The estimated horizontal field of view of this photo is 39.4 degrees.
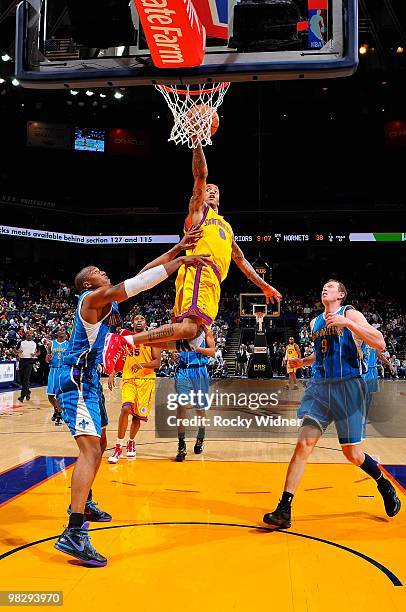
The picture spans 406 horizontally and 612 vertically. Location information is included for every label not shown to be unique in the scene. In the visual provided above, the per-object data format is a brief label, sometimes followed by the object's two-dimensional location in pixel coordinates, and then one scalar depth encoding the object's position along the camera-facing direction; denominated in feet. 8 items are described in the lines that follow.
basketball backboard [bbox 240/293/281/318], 68.74
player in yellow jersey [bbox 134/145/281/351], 14.88
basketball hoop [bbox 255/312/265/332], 62.15
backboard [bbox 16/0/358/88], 13.73
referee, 43.06
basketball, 16.81
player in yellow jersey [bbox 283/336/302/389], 46.55
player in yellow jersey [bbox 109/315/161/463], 22.26
